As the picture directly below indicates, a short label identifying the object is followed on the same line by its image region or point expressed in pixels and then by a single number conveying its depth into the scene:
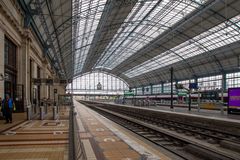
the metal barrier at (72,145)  4.01
